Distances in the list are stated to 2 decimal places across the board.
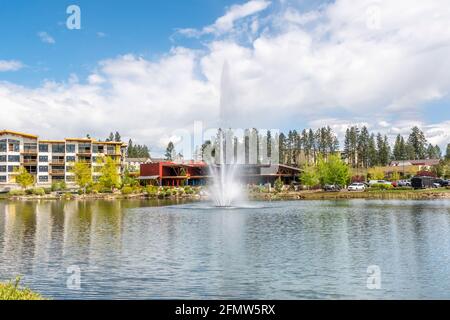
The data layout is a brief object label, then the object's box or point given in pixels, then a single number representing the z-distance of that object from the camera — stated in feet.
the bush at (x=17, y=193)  381.25
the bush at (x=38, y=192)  376.48
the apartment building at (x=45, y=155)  435.53
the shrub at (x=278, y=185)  397.54
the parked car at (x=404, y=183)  411.46
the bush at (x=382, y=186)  371.76
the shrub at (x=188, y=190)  388.49
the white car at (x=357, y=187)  383.86
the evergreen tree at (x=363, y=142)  645.92
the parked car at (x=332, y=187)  405.14
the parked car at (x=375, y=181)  424.05
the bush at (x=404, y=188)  357.69
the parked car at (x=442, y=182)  386.52
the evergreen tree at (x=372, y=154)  629.10
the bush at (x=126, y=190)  383.86
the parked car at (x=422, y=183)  370.69
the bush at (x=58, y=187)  405.80
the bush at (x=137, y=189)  391.73
